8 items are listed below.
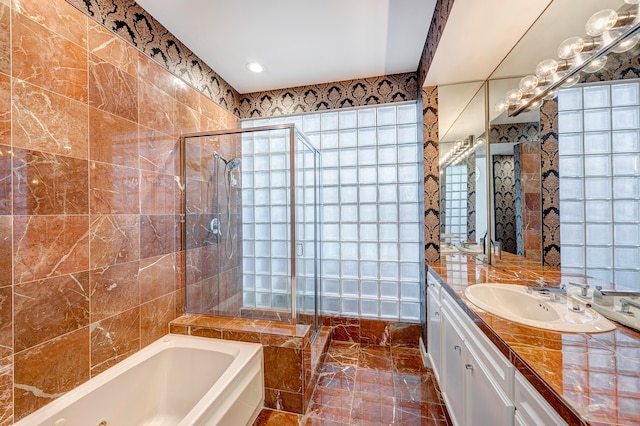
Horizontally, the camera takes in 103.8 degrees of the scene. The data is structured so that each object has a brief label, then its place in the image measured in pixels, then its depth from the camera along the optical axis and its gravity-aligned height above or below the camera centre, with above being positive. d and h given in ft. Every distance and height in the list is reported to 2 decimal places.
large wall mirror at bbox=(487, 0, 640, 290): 3.40 +1.06
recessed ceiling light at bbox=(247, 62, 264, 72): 7.55 +4.42
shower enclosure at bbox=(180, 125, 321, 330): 6.79 -0.38
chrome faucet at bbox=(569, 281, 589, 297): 3.80 -1.18
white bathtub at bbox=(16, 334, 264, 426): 4.04 -3.34
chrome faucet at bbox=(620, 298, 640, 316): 3.14 -1.22
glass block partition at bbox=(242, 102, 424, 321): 8.23 -0.04
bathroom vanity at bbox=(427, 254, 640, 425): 2.01 -1.50
